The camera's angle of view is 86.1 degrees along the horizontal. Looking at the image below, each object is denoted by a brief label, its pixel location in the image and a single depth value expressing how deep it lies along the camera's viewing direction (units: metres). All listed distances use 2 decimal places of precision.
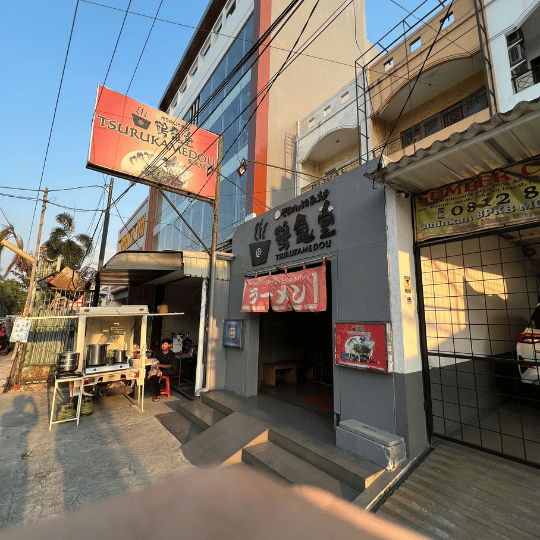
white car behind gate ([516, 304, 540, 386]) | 4.95
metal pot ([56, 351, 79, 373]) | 7.16
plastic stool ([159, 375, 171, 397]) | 9.53
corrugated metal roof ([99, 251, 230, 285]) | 8.61
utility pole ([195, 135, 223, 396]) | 8.50
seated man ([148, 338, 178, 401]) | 9.10
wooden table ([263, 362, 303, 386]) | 9.50
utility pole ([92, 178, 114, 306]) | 14.46
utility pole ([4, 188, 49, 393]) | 10.31
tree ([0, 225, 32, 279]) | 19.48
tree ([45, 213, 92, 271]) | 22.98
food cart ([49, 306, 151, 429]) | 7.48
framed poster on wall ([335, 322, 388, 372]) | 4.71
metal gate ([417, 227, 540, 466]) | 4.81
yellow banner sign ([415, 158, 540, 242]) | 3.91
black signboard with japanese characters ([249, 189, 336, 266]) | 6.24
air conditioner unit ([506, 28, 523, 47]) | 7.26
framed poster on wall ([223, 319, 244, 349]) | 8.27
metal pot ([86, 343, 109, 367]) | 8.06
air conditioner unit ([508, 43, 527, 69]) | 7.21
